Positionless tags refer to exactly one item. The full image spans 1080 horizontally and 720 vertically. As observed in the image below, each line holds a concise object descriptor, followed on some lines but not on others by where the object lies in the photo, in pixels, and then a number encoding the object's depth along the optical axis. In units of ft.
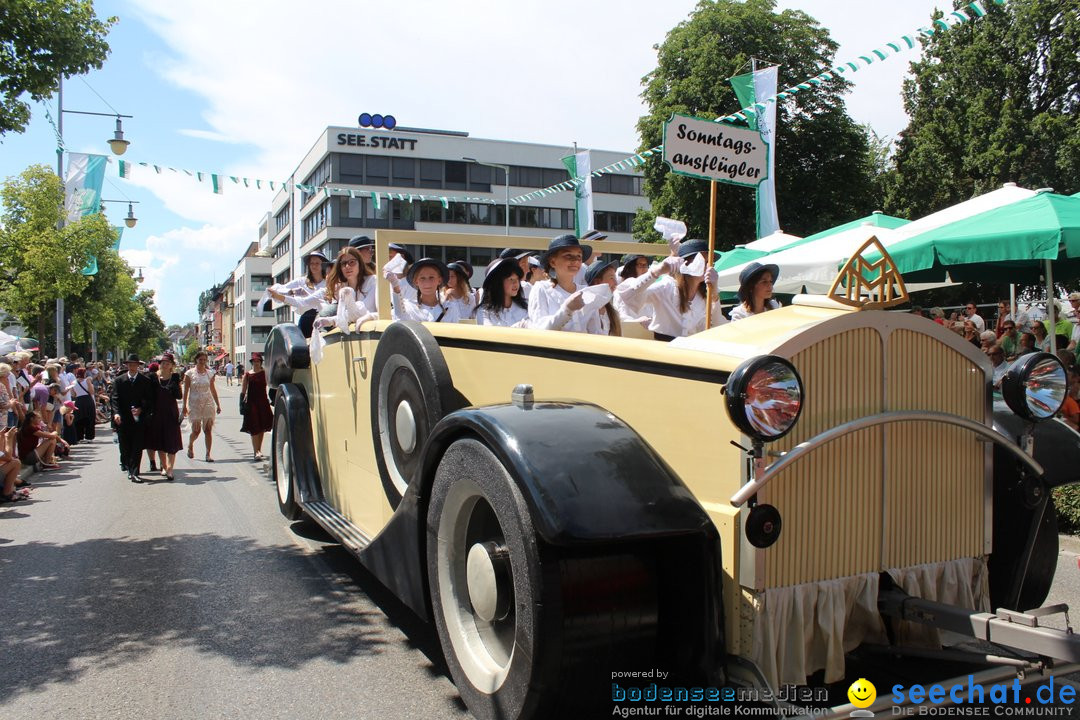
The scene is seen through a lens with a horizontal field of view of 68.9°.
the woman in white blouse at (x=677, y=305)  15.34
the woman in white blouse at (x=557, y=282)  14.02
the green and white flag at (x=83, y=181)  58.49
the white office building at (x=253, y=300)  263.90
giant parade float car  7.11
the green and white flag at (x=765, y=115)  46.50
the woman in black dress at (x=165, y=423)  32.58
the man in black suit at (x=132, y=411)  32.37
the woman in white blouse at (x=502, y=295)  16.27
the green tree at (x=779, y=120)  80.79
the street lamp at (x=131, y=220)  97.81
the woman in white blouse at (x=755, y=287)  14.93
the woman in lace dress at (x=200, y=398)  38.55
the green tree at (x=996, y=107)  81.76
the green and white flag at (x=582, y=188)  64.80
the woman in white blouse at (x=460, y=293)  17.60
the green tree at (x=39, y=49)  20.85
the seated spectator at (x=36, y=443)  34.01
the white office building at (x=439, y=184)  159.53
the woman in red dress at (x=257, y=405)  36.14
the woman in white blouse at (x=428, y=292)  16.58
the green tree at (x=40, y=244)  71.15
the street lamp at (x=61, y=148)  59.37
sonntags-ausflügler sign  13.58
